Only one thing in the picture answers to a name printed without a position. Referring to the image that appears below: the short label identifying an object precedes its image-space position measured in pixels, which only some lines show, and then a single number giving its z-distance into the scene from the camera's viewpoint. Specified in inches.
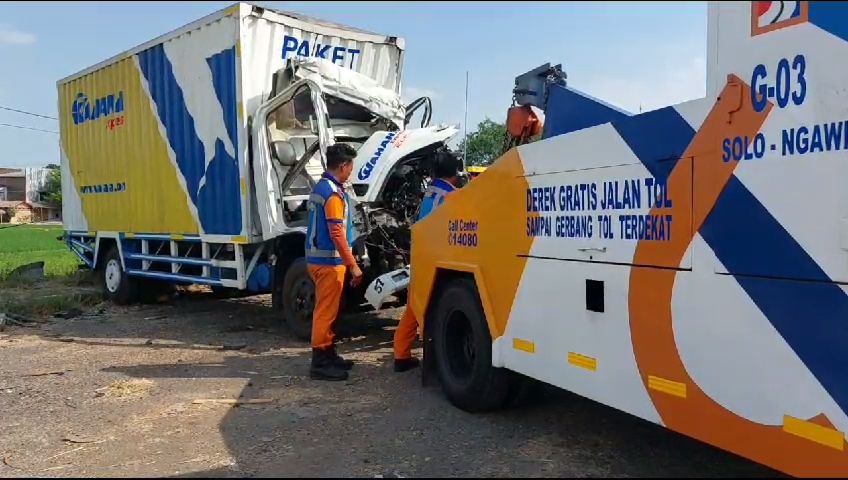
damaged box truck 303.0
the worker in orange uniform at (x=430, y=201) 229.3
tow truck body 104.0
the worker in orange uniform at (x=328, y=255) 235.0
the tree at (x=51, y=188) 2940.5
